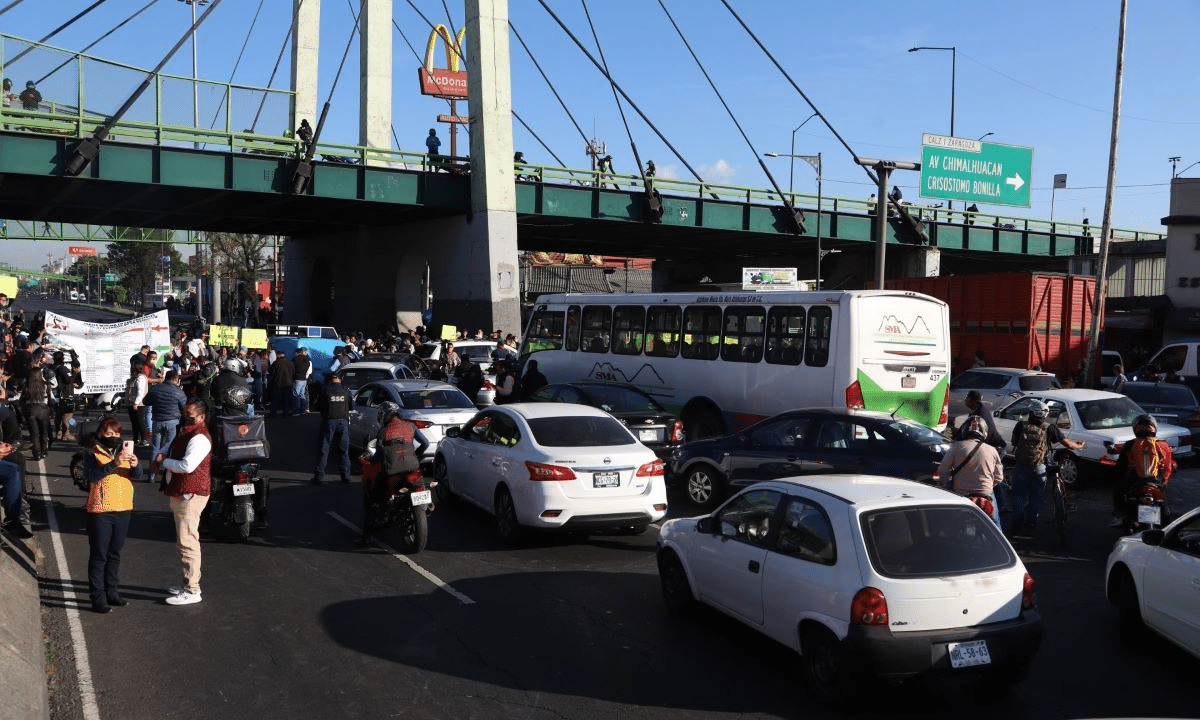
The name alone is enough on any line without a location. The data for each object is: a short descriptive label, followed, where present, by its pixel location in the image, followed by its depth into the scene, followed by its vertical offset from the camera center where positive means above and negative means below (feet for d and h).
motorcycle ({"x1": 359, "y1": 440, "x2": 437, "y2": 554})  35.86 -7.14
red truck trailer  84.12 -0.55
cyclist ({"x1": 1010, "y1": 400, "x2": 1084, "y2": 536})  39.63 -5.86
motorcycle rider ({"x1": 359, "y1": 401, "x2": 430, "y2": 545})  36.37 -5.67
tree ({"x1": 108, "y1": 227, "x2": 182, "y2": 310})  419.95 +13.37
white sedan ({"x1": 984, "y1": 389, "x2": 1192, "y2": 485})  50.71 -5.39
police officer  50.44 -6.03
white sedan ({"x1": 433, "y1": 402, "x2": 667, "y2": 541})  35.83 -6.03
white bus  54.19 -2.59
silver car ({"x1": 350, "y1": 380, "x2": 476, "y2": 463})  51.42 -5.54
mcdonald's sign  173.06 +37.42
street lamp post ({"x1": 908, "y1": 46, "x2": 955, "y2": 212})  140.68 +32.33
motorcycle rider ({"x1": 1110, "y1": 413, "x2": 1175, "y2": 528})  35.19 -5.34
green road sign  99.81 +13.98
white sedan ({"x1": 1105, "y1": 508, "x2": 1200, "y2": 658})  23.73 -6.51
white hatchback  20.97 -5.81
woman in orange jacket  27.68 -5.59
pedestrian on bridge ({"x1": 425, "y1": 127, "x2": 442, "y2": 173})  117.08 +17.97
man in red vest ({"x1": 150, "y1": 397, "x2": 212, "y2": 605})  29.32 -5.58
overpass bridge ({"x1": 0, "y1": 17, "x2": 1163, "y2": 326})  99.09 +10.80
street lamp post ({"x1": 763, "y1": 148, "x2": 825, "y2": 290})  104.36 +15.73
